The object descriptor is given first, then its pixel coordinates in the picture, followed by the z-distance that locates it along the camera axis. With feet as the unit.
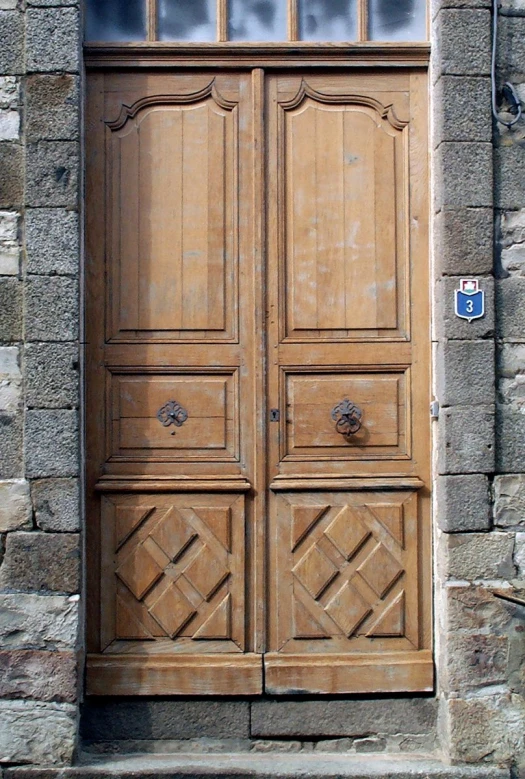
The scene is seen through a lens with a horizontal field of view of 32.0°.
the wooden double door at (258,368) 14.28
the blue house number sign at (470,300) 13.78
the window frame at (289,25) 14.55
